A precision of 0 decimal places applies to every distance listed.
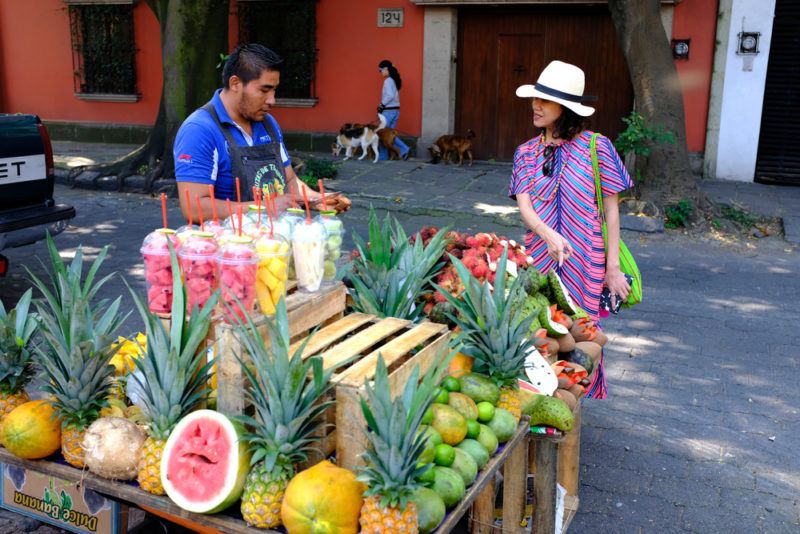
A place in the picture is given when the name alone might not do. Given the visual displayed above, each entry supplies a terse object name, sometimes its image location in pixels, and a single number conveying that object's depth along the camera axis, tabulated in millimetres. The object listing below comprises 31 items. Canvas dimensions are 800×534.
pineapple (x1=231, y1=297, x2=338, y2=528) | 2299
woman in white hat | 4148
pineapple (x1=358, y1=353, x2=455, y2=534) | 2197
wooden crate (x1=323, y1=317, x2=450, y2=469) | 2395
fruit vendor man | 3719
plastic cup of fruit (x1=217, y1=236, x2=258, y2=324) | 2555
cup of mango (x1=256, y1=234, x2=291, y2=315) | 2652
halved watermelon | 2369
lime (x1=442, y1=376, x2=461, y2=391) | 2945
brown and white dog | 14992
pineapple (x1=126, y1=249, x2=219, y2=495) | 2453
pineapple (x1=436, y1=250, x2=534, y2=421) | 3029
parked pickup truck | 6664
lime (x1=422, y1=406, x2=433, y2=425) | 2551
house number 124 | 15500
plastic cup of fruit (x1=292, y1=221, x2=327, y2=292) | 2818
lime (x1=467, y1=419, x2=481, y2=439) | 2748
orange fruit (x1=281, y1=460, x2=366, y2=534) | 2211
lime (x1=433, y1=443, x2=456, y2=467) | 2537
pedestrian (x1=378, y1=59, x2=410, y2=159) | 14859
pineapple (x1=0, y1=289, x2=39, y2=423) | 2902
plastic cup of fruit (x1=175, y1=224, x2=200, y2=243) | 2703
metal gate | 13273
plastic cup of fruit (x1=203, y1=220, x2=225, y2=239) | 2814
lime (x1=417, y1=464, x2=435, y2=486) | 2324
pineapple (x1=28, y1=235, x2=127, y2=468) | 2631
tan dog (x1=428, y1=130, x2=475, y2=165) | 14703
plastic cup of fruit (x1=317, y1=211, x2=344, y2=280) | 2959
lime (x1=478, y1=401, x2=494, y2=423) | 2887
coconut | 2498
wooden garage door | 14617
